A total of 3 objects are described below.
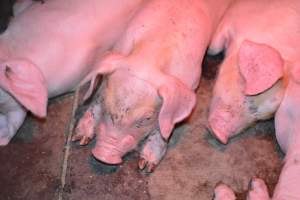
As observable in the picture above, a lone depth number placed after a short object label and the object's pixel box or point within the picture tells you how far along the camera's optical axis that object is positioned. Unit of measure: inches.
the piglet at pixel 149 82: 64.1
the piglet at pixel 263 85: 66.4
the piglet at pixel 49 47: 66.9
